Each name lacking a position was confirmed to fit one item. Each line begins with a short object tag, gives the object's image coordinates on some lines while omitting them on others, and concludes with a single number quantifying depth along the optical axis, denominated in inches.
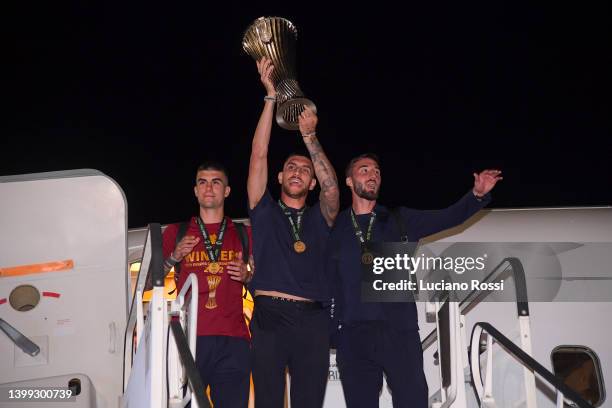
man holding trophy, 176.6
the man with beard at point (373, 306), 178.7
